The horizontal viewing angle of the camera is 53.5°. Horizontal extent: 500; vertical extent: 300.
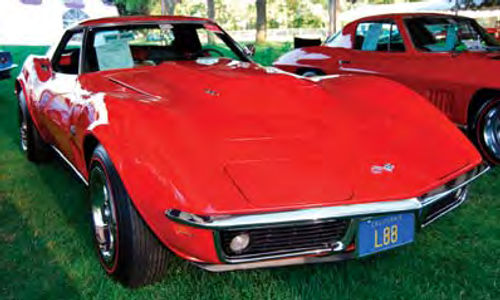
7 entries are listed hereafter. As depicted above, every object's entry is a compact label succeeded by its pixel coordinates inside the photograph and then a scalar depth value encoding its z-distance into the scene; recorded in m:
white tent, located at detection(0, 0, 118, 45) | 25.08
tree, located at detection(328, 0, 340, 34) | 11.39
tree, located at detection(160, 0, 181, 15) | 28.56
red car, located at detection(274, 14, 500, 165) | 4.25
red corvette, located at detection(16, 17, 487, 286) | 1.90
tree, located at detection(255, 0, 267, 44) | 24.84
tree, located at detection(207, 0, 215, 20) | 25.60
